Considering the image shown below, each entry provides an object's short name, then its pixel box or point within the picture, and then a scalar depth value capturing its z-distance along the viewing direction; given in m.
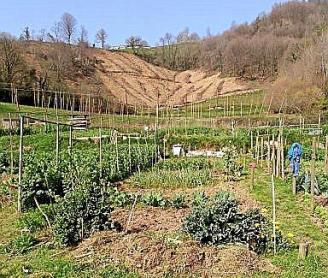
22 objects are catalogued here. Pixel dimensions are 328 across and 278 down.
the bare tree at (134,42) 105.44
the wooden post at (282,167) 16.10
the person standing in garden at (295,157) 15.56
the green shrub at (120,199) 11.20
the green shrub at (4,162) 16.79
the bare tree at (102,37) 103.14
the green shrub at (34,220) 9.30
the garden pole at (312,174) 10.92
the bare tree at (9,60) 51.00
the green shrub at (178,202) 11.22
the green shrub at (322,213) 10.50
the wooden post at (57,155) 13.05
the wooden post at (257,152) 20.61
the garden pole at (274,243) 7.87
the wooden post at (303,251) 7.61
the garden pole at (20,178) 10.84
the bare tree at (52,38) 88.19
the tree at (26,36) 85.76
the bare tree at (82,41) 91.84
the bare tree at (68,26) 92.25
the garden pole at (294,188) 13.41
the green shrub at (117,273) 6.70
